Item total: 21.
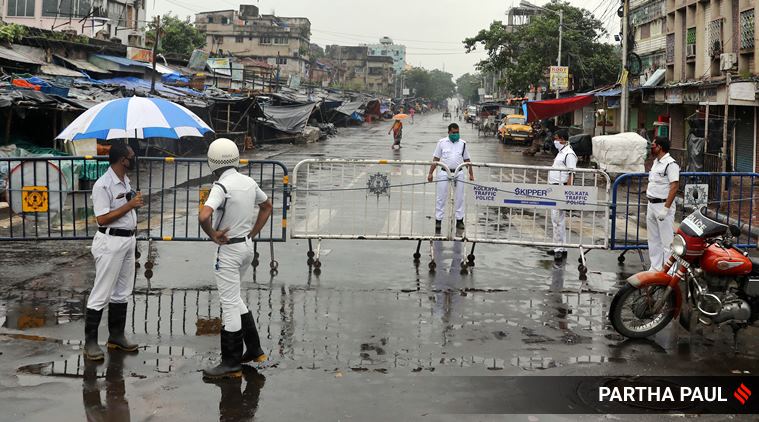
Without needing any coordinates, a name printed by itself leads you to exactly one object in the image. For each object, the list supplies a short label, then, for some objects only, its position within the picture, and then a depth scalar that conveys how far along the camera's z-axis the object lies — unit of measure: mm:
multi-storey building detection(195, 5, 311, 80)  101000
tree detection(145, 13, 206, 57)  65175
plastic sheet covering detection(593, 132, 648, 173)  23625
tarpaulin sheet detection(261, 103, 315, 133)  40312
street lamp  45381
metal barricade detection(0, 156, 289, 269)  10464
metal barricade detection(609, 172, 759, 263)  10633
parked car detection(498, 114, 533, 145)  45469
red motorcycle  6961
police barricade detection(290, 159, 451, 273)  10320
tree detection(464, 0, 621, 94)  51438
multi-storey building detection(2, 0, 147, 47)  45406
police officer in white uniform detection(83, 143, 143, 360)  6422
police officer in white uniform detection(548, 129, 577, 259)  10555
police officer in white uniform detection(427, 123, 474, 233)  12680
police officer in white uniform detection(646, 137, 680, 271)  8852
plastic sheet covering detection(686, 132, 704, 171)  19969
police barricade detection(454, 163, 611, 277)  10375
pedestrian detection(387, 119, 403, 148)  38625
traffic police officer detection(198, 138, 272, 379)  5977
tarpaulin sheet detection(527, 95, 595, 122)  31703
